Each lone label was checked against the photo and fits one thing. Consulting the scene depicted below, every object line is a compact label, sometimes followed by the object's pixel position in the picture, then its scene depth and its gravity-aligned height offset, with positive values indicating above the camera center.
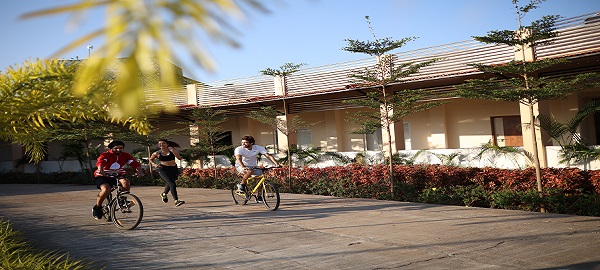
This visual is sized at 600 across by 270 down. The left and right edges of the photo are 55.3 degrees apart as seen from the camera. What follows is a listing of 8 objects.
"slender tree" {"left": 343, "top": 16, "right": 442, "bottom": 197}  13.27 +1.75
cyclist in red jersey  10.11 +0.29
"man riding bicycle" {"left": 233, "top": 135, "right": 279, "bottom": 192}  12.05 +0.43
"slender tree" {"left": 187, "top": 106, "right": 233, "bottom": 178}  19.70 +1.78
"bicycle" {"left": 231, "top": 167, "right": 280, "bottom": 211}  11.55 -0.32
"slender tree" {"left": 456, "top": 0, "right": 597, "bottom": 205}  10.69 +1.57
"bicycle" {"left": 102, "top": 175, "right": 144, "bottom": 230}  9.55 -0.41
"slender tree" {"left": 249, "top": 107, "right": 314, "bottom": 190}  17.49 +1.70
